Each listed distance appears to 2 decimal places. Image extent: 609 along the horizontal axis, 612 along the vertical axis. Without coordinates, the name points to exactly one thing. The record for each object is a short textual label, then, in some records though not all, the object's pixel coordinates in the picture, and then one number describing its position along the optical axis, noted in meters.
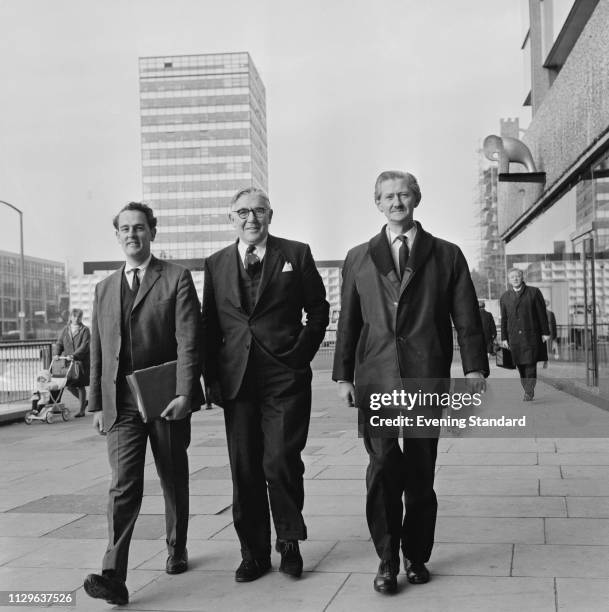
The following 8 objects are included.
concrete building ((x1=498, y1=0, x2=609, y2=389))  12.56
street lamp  43.84
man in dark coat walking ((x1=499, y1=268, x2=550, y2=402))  13.23
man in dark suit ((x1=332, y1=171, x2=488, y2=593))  4.43
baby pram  14.15
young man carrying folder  4.60
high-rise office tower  180.62
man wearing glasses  4.73
